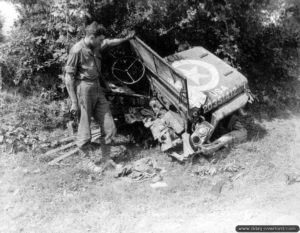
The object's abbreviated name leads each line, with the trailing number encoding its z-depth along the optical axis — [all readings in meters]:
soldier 5.96
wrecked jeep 6.28
